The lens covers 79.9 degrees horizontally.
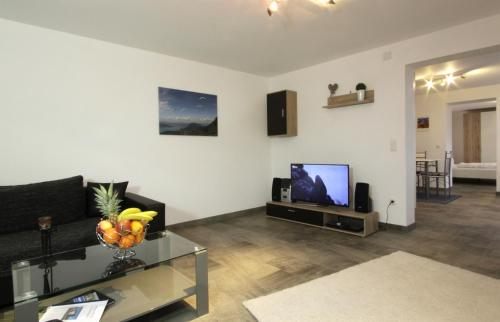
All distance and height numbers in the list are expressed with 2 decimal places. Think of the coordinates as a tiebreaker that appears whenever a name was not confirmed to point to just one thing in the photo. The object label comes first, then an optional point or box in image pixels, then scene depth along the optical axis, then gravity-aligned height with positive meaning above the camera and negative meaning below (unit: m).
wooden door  10.48 +0.54
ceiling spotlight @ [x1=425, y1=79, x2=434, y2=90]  6.21 +1.49
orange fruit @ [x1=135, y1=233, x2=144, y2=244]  1.98 -0.53
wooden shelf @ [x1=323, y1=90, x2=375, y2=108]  4.14 +0.80
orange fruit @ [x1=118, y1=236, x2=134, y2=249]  1.93 -0.53
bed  8.36 -0.54
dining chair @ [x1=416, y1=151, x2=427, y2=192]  7.39 -0.57
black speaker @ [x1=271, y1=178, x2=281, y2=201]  4.99 -0.57
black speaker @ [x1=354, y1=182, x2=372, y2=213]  3.97 -0.59
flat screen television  4.16 -0.42
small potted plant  4.14 +0.88
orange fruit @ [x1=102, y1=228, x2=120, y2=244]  1.92 -0.49
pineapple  2.05 -0.32
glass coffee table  1.61 -0.68
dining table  6.50 -0.35
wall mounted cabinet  5.03 +0.74
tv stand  3.88 -0.90
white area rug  2.00 -1.07
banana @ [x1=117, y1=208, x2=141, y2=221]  2.00 -0.37
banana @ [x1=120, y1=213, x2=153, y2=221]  2.00 -0.39
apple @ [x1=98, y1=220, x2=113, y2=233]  1.94 -0.43
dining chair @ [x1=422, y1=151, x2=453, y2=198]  6.48 -0.48
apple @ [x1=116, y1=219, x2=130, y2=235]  1.93 -0.44
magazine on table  1.70 -0.90
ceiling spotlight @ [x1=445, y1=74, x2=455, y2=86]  5.78 +1.48
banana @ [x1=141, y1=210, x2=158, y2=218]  2.10 -0.39
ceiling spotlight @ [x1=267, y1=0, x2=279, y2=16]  2.62 +1.33
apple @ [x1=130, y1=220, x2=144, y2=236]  1.95 -0.45
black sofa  2.21 -0.54
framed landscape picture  4.16 +0.67
